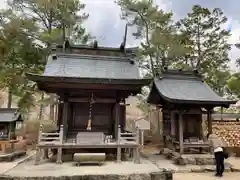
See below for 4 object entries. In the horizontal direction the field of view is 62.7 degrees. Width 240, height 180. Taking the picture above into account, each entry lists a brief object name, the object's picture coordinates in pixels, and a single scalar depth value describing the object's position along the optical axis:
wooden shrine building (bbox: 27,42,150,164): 8.56
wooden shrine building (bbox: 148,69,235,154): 10.09
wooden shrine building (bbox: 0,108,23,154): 11.56
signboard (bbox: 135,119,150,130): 11.11
